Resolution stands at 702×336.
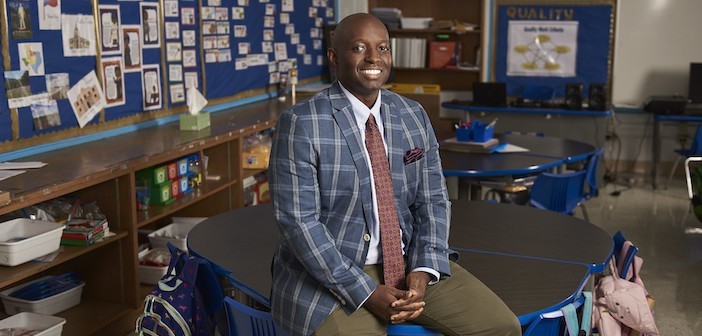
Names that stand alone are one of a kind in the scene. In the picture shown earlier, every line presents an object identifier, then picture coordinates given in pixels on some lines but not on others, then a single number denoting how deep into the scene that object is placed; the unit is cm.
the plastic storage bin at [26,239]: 292
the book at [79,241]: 331
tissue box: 451
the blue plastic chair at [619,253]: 265
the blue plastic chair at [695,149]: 654
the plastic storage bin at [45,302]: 335
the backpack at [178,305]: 244
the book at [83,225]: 332
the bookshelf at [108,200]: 305
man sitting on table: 202
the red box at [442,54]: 793
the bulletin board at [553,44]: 764
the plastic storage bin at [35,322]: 307
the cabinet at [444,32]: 801
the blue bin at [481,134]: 466
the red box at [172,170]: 411
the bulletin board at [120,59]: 359
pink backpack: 258
